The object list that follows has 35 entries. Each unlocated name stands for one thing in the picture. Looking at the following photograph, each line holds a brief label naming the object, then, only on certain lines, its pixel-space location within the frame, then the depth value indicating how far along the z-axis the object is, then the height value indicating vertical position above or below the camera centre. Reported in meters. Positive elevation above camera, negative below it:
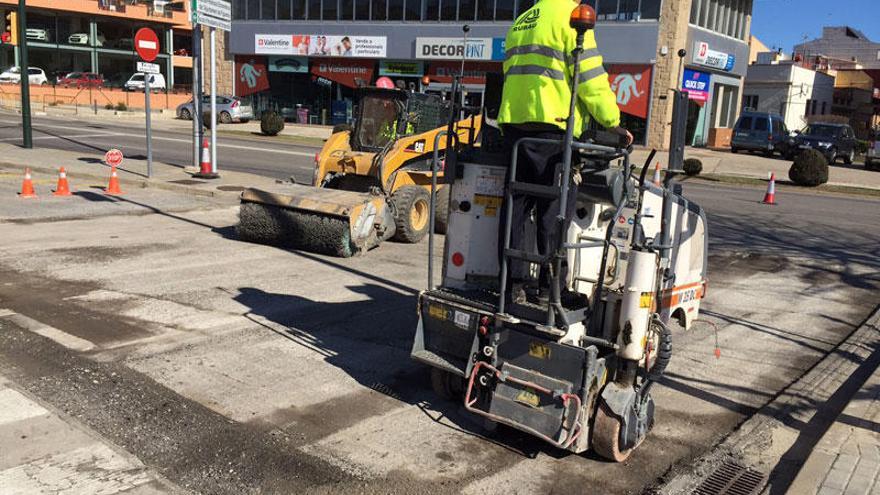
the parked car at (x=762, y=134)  33.56 -0.22
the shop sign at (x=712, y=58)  35.38 +3.25
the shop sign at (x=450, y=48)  37.84 +3.24
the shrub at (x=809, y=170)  23.12 -1.13
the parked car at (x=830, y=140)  31.97 -0.30
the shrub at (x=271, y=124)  34.22 -0.86
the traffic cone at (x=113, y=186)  15.01 -1.74
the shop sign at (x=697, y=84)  35.88 +1.94
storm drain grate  4.64 -2.16
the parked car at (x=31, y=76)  49.45 +1.03
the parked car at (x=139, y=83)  50.58 +1.01
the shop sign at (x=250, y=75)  45.25 +1.63
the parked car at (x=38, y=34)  55.94 +4.19
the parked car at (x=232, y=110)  40.09 -0.42
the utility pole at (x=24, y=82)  20.59 +0.26
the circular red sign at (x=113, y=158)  15.15 -1.21
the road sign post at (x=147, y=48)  15.66 +1.01
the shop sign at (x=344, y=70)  42.16 +2.06
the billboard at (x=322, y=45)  41.19 +3.37
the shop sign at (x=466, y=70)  38.31 +2.20
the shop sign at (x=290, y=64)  43.84 +2.32
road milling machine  4.68 -1.24
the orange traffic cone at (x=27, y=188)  13.91 -1.72
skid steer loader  10.38 -1.21
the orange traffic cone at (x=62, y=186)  14.45 -1.73
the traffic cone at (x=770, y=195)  18.48 -1.57
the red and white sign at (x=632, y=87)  34.53 +1.60
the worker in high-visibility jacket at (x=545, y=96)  4.64 +0.14
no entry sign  15.80 +1.09
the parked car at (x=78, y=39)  57.97 +4.16
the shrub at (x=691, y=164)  22.09 -1.11
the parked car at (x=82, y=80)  48.56 +0.92
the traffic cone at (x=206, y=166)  17.06 -1.44
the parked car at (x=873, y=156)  31.09 -0.84
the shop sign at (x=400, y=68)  40.47 +2.25
